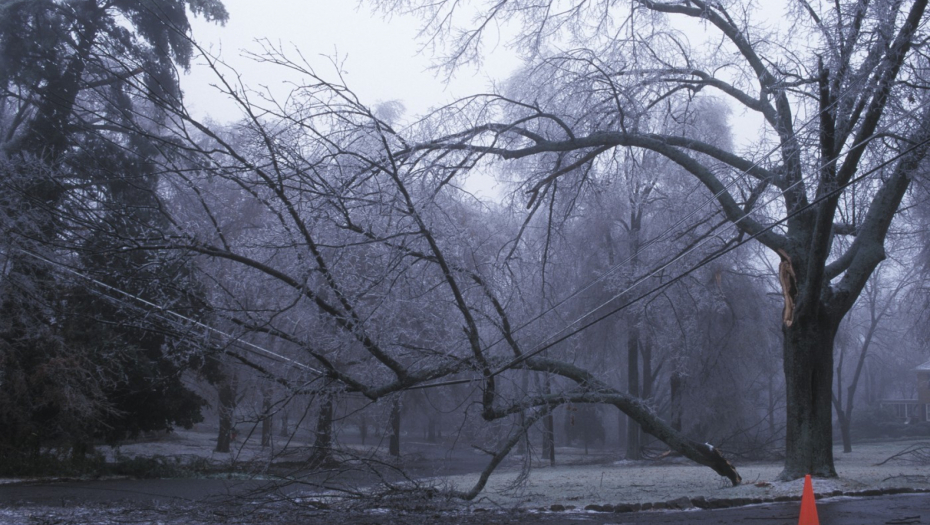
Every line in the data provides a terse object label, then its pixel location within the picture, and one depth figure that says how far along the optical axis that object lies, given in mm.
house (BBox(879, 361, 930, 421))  59309
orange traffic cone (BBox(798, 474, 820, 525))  5789
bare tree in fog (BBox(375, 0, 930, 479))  8883
